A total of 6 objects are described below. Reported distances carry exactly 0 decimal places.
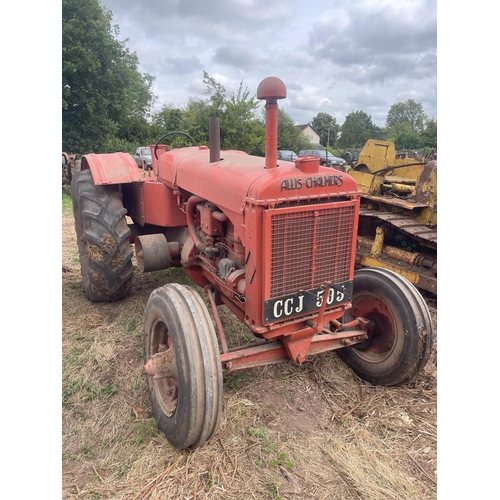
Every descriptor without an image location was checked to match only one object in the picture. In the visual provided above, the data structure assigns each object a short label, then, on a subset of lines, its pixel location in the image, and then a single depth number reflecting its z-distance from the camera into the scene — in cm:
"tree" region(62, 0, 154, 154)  1661
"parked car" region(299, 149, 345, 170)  2132
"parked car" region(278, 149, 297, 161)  2052
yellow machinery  552
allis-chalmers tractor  243
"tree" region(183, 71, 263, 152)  2078
